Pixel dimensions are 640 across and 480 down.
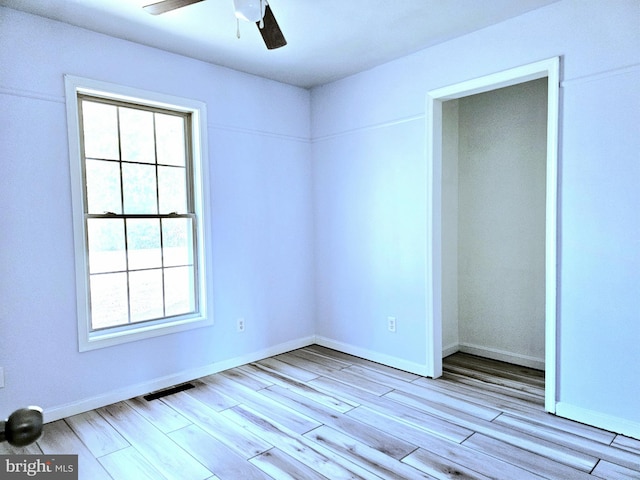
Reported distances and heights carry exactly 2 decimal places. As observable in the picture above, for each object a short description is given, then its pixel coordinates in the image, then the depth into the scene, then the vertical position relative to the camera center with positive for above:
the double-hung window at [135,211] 2.89 +0.11
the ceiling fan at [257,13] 1.84 +0.98
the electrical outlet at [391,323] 3.66 -0.90
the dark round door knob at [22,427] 0.72 -0.35
